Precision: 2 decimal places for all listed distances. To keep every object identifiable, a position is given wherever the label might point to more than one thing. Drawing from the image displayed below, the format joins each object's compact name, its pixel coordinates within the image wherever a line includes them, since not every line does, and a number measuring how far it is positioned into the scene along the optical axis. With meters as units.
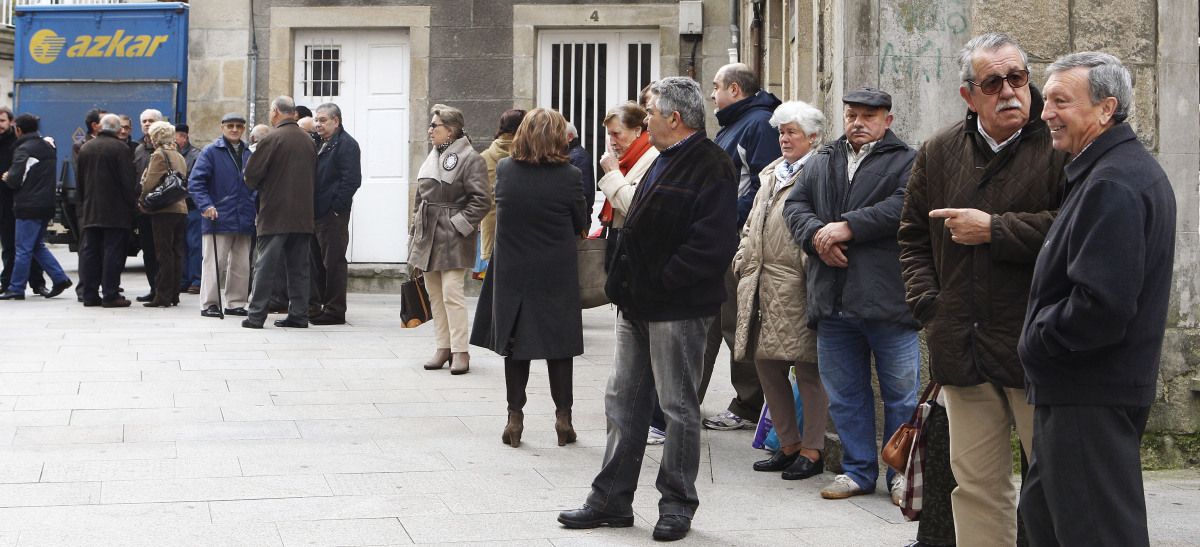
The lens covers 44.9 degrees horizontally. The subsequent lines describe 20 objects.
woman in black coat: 6.89
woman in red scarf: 6.92
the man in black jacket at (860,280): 5.82
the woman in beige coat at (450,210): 9.23
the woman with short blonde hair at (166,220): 13.12
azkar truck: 16.72
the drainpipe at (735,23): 15.46
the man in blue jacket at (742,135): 7.02
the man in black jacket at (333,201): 12.13
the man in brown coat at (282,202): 11.66
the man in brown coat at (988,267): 4.22
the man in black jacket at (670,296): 5.28
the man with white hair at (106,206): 13.19
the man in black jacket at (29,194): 13.80
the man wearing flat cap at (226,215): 12.60
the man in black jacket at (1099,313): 3.49
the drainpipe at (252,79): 16.66
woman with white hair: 6.31
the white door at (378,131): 16.66
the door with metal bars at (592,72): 16.38
